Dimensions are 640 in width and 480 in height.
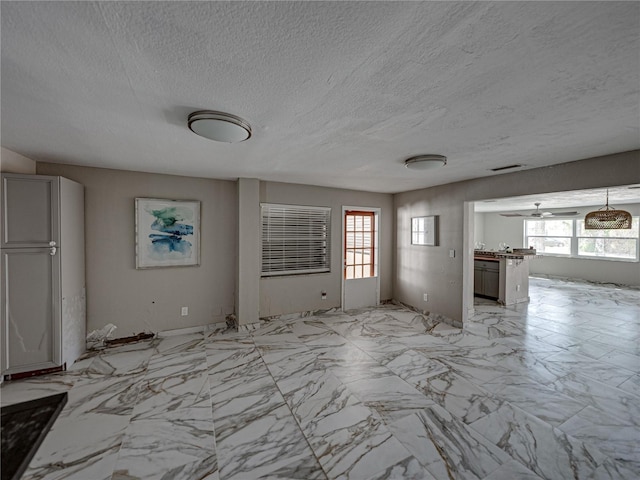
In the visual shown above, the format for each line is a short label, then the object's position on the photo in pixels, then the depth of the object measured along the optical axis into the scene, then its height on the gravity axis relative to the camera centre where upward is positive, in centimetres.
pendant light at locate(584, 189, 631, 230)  439 +30
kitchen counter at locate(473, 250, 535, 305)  562 -79
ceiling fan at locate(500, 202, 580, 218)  679 +60
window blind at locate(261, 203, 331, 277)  449 -2
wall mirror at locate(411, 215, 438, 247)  478 +14
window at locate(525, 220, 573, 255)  853 +10
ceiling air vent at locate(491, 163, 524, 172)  329 +86
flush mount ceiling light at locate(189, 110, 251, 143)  181 +76
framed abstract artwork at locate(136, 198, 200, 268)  369 +7
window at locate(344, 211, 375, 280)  530 -12
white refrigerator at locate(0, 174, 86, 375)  262 -34
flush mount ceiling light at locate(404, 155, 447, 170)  282 +79
